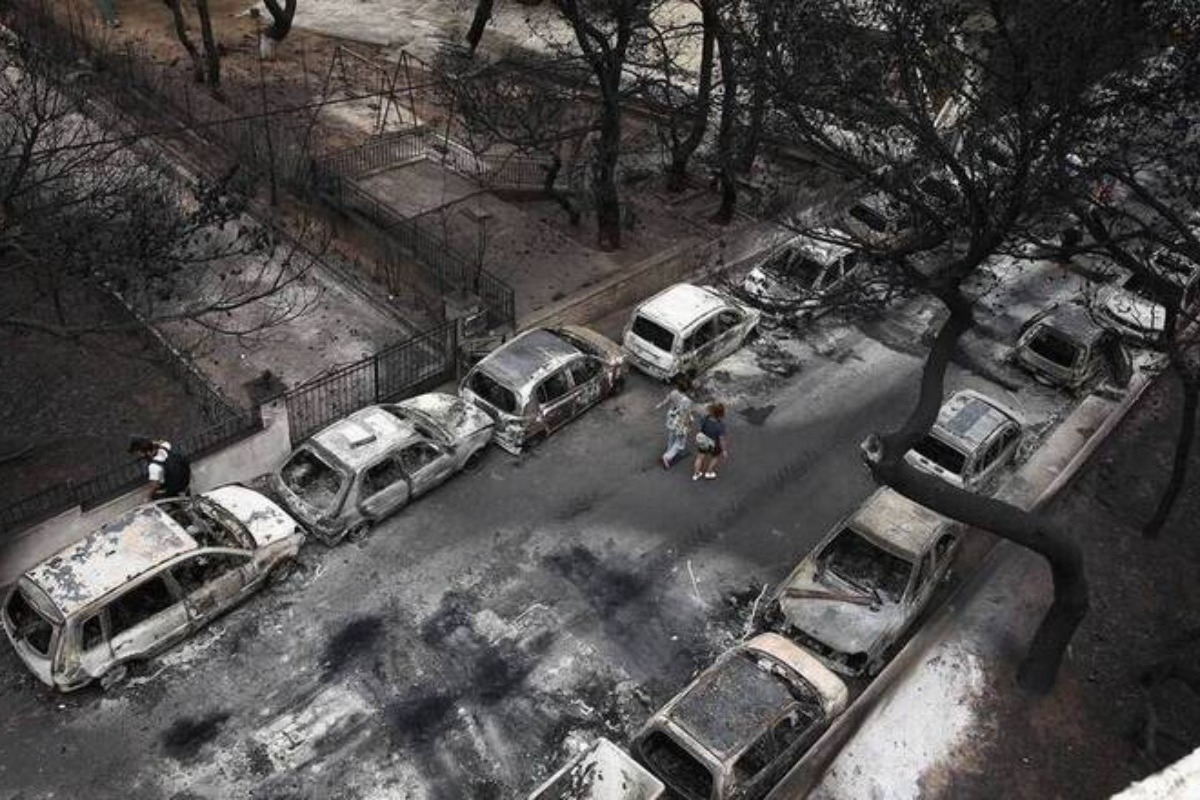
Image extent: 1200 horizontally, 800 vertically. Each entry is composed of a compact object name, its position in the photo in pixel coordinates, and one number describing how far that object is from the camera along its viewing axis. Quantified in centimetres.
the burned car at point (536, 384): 1616
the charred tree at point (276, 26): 2814
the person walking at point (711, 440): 1576
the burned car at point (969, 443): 1599
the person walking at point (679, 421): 1605
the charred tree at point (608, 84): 1888
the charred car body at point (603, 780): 1055
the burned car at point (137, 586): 1166
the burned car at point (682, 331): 1795
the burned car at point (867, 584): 1321
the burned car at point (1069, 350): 1898
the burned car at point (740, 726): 1107
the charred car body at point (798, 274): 2019
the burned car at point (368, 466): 1416
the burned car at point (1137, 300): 1994
